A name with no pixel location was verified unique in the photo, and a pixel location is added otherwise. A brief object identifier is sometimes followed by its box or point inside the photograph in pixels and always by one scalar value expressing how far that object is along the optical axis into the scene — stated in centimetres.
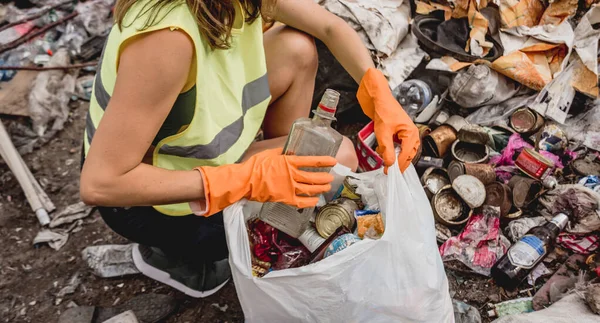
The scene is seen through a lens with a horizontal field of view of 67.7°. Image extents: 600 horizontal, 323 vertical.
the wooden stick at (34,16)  306
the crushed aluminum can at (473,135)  228
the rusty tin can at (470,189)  199
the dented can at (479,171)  206
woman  110
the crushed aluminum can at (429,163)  220
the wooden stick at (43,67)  271
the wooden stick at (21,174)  225
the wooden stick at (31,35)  295
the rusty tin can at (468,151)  229
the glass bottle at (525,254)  181
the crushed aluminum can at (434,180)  211
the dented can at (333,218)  160
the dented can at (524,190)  206
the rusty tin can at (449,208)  200
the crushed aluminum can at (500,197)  202
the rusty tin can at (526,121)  232
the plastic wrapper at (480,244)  190
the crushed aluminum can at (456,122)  238
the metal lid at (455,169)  211
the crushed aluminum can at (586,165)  218
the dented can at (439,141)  226
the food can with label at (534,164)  204
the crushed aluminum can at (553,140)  228
